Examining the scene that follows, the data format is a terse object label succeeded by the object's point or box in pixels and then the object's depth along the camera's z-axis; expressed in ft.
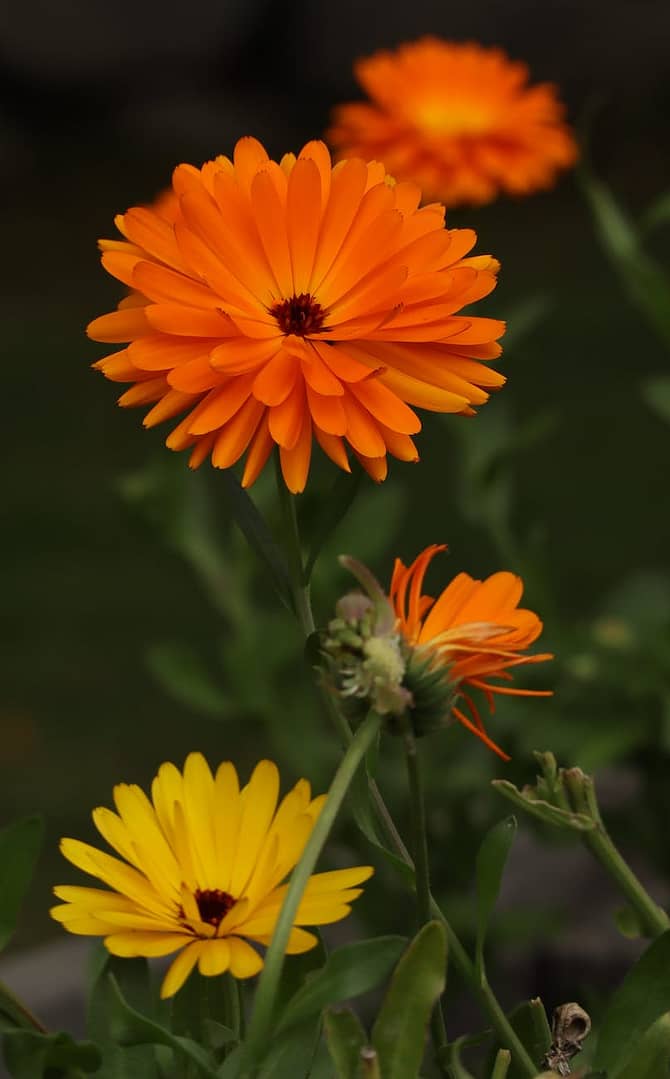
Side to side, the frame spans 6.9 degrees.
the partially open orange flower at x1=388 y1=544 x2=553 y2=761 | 2.72
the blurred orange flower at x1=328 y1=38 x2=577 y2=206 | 4.60
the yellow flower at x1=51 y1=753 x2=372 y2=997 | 2.74
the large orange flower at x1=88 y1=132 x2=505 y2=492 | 2.79
